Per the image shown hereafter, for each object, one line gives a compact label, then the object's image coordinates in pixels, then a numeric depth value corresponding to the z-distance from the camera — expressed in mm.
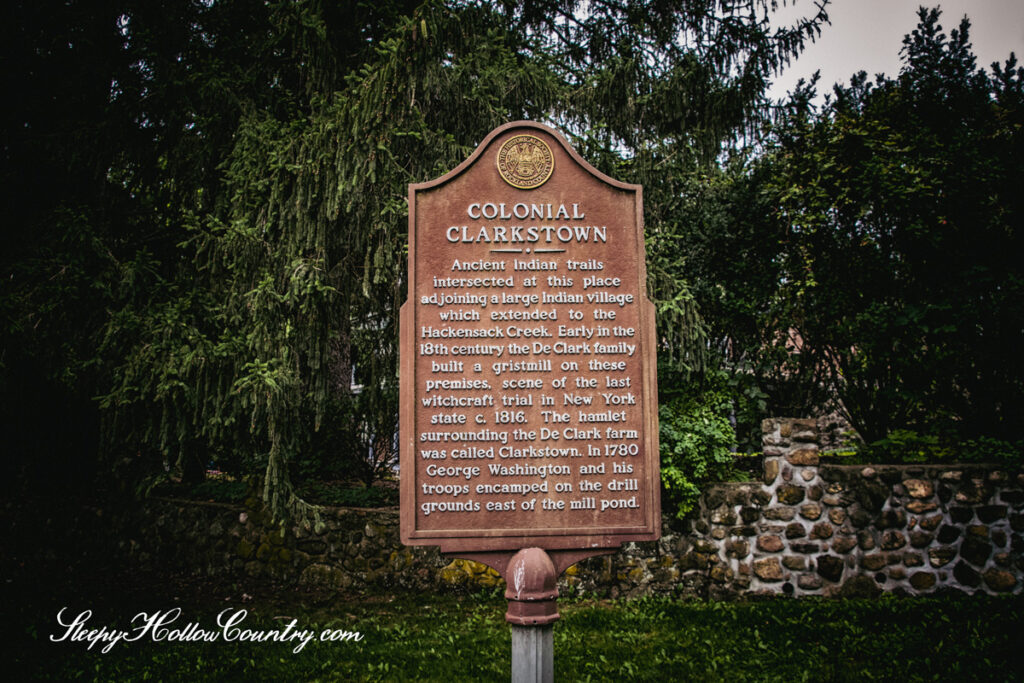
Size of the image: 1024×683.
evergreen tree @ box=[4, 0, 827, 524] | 6133
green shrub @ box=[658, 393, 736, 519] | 6965
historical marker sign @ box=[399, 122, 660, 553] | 3363
